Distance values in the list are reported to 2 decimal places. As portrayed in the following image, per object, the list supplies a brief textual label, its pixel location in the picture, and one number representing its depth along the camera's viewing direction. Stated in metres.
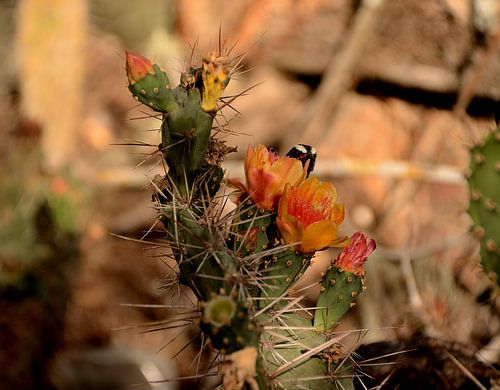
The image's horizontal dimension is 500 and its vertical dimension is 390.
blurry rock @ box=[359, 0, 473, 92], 3.53
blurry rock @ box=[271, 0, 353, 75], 3.92
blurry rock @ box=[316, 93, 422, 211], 3.84
